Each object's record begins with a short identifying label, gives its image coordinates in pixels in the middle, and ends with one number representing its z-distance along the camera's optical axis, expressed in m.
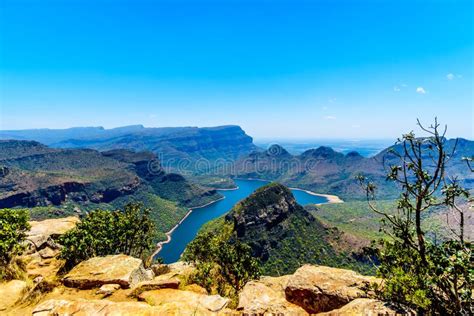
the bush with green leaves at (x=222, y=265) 43.43
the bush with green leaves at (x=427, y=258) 13.99
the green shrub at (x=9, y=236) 34.22
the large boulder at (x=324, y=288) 24.45
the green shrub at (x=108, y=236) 38.19
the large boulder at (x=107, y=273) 28.61
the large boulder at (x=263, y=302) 22.67
